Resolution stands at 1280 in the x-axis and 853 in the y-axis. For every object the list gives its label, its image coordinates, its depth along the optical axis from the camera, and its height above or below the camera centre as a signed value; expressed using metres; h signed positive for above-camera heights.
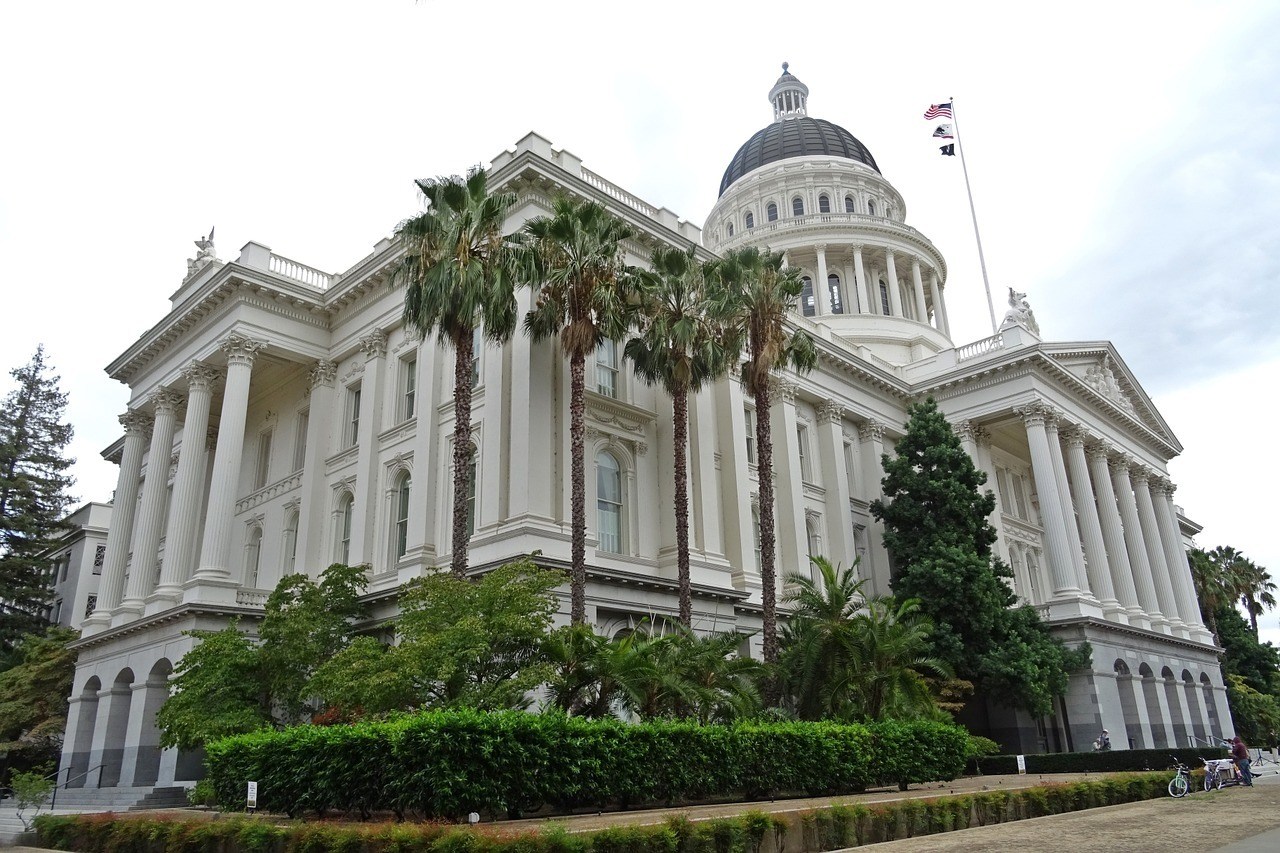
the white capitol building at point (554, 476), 28.75 +10.41
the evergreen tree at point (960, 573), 34.66 +6.61
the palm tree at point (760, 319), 27.55 +12.43
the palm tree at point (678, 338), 26.97 +11.62
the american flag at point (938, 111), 52.44 +33.55
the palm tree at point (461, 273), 23.98 +12.15
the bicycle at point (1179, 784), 21.45 -0.63
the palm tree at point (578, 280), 25.12 +12.28
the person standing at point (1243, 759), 24.03 -0.16
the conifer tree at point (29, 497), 45.81 +14.18
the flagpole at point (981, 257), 52.08 +25.81
